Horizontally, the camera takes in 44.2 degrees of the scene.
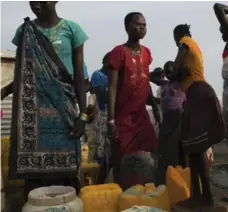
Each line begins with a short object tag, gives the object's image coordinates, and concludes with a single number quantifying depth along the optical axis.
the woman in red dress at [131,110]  2.47
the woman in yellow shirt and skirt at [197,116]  2.14
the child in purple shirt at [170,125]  3.26
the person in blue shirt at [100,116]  3.24
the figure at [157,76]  3.73
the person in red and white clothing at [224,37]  2.48
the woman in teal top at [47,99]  2.01
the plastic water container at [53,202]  1.78
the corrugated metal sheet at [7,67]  2.33
